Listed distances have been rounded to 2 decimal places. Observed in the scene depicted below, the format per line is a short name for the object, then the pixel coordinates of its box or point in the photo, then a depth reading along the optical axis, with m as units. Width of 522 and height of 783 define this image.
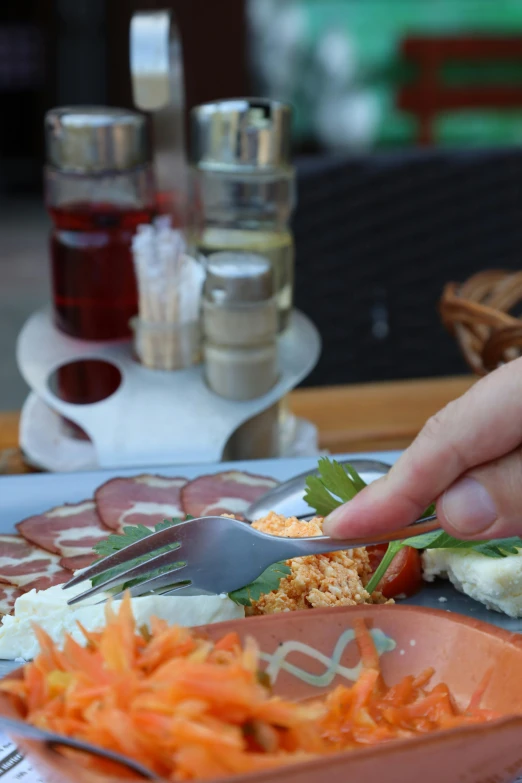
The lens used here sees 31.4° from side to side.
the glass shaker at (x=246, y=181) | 1.34
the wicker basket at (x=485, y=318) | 1.26
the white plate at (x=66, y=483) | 1.12
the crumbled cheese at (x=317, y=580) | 0.81
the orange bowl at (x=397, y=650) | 0.67
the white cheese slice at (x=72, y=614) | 0.76
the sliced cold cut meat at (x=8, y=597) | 0.86
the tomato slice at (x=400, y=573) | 0.91
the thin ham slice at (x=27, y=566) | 0.91
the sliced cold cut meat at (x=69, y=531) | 0.97
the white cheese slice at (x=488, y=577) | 0.87
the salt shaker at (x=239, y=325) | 1.28
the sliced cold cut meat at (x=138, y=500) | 1.05
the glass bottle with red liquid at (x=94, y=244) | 1.35
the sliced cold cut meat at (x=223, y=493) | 1.08
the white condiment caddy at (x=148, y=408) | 1.28
